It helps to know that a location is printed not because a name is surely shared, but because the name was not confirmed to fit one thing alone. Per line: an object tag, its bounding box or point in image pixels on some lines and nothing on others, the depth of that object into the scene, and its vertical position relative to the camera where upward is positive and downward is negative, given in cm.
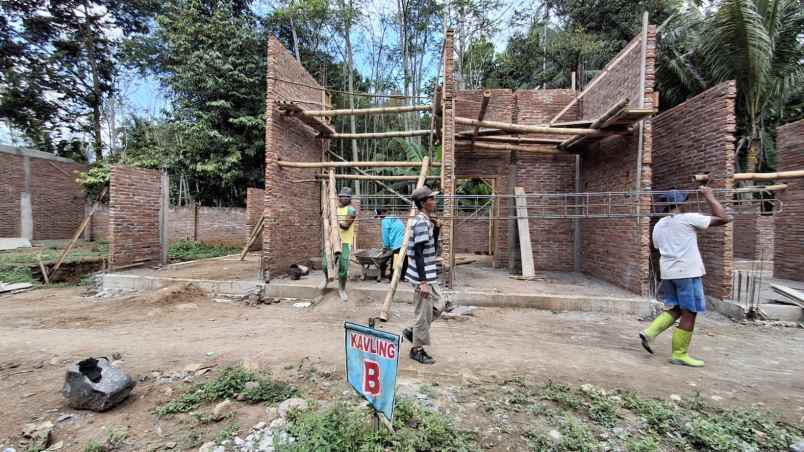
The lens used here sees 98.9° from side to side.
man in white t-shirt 370 -56
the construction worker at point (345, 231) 660 -29
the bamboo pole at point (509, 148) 891 +184
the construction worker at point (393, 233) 719 -33
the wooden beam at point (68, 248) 825 -88
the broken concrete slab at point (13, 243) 1473 -134
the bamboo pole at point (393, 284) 489 -97
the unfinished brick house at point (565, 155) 623 +145
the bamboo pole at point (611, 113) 597 +196
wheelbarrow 740 -93
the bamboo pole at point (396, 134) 802 +200
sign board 206 -93
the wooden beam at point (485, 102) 635 +223
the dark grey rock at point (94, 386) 269 -138
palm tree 891 +480
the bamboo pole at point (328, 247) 669 -61
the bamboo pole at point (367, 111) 722 +229
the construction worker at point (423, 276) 365 -63
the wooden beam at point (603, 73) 672 +337
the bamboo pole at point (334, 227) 665 -21
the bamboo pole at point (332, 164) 737 +112
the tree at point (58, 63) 1739 +803
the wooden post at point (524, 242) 820 -59
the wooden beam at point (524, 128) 685 +187
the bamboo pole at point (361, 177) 752 +89
